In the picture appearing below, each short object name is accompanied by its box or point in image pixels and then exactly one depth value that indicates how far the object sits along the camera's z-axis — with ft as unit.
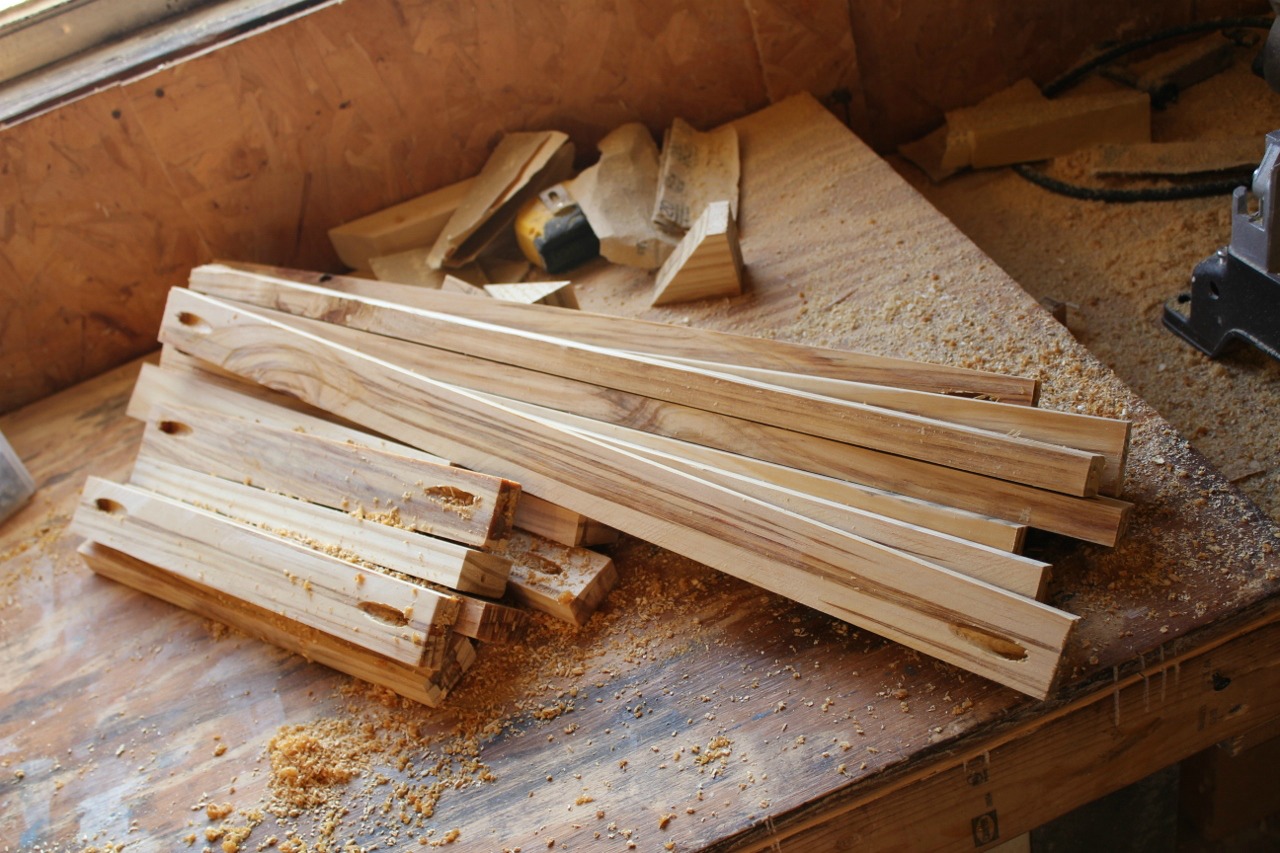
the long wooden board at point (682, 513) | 2.05
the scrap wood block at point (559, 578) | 2.37
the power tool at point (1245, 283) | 2.41
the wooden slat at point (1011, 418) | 2.17
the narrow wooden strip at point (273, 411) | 2.46
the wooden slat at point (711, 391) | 2.18
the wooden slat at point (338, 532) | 2.34
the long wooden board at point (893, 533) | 2.07
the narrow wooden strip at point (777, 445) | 2.16
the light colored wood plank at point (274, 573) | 2.28
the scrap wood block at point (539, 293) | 3.00
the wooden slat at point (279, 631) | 2.33
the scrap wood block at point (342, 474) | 2.40
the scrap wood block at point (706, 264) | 2.90
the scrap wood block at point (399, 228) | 3.52
